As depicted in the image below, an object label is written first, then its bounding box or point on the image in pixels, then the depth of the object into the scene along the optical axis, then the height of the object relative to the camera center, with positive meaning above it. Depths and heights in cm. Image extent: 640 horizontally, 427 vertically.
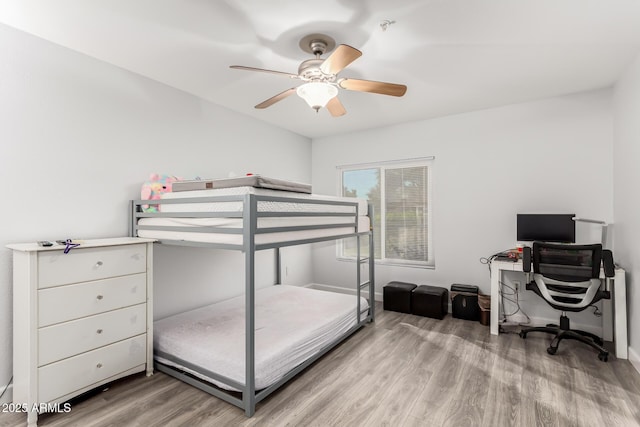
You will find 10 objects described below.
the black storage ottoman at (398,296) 385 -103
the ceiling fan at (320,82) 208 +93
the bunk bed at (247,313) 198 -96
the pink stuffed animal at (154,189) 262 +22
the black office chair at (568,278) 258 -55
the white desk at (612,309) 263 -87
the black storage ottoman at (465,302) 356 -102
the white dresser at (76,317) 183 -67
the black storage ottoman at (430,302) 363 -104
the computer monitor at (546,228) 306 -13
